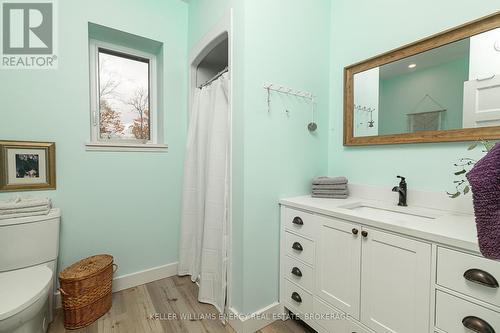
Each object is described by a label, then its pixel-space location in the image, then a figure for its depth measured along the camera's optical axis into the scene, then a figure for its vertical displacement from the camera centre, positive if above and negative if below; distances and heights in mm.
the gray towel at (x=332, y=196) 1688 -258
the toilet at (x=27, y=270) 1130 -680
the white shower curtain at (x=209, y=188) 1715 -227
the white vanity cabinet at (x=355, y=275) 994 -589
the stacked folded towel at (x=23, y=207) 1444 -313
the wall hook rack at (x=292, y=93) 1574 +487
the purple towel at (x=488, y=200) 500 -85
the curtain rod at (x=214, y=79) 1744 +659
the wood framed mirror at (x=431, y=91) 1197 +433
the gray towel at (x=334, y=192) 1688 -228
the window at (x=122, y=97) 2023 +578
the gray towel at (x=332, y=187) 1685 -192
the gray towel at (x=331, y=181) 1680 -147
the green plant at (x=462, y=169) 1215 -40
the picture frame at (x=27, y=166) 1548 -52
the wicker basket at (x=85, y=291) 1508 -890
